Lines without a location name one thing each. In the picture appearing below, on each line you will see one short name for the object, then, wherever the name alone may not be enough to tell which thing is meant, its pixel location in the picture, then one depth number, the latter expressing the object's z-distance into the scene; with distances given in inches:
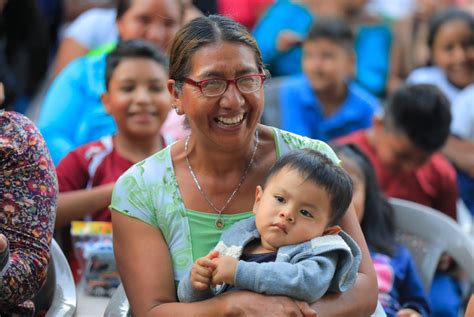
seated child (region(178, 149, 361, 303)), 183.7
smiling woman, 200.1
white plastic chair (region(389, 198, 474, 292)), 268.7
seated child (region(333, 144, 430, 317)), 252.2
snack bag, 238.7
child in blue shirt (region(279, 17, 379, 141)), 359.6
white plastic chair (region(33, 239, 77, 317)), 207.3
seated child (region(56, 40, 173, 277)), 262.5
